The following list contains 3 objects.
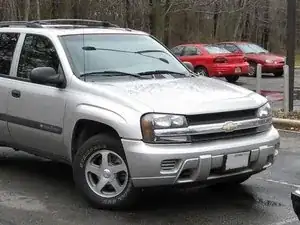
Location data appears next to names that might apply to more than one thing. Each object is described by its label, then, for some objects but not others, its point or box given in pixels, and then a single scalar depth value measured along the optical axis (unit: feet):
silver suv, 16.93
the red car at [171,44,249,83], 71.36
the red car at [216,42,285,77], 81.10
